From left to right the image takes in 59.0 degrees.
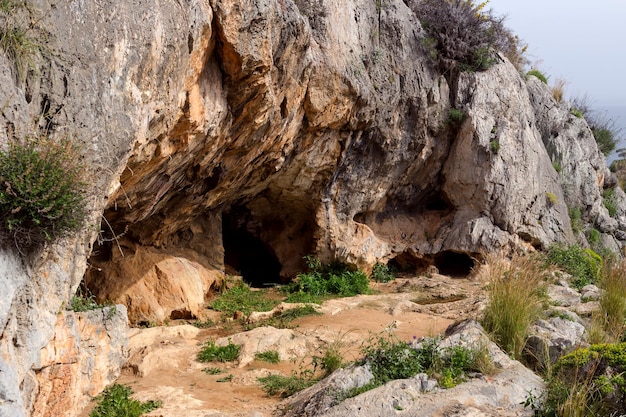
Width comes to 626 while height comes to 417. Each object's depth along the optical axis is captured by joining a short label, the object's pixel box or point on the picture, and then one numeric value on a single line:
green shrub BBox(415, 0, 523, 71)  13.33
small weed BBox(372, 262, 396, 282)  13.15
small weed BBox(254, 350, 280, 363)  7.19
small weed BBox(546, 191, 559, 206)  14.45
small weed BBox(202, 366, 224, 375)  6.79
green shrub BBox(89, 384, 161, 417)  5.32
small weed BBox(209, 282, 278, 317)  10.23
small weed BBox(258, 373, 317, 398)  6.08
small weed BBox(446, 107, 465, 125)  13.52
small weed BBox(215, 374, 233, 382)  6.53
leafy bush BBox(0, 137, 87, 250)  4.10
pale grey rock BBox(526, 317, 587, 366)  5.61
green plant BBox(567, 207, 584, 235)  15.24
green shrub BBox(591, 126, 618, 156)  20.11
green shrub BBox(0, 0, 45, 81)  4.46
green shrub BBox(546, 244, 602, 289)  12.32
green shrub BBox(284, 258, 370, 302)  11.64
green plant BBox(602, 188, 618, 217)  17.72
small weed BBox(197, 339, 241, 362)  7.23
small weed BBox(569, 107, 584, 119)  17.69
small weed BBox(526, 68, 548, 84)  17.83
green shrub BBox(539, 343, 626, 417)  4.18
